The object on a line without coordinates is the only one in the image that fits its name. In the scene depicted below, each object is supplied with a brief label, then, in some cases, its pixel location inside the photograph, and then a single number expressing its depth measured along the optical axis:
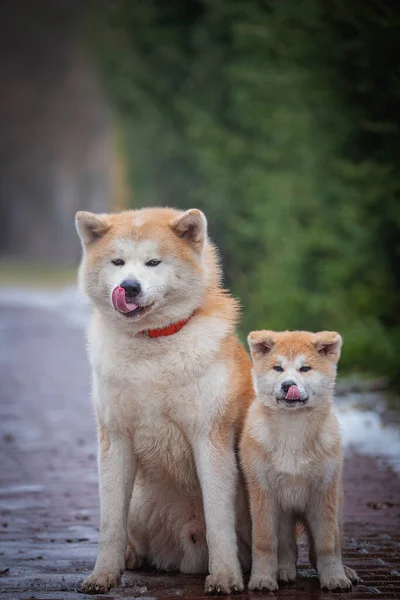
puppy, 9.09
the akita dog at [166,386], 9.31
